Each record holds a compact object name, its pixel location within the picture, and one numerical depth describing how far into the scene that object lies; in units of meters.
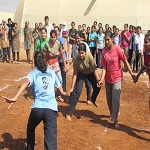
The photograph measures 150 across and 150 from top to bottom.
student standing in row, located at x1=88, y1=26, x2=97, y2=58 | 11.36
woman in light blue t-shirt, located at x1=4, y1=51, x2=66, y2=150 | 3.85
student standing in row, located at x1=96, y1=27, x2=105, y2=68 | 11.33
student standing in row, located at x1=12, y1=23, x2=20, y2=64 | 12.39
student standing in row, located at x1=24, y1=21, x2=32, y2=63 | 12.63
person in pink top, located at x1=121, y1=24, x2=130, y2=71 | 11.23
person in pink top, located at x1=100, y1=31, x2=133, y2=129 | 5.31
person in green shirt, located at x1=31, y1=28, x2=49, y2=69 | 6.42
